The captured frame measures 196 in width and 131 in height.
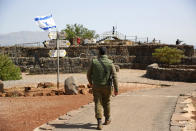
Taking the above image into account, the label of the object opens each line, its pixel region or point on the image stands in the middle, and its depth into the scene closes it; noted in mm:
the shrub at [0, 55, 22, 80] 20688
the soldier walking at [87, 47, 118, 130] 6488
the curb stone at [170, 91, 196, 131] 6234
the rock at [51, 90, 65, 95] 12752
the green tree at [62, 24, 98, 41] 67750
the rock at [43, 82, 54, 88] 15953
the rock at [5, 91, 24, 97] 12539
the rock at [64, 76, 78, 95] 12523
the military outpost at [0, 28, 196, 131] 8314
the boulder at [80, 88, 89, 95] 12664
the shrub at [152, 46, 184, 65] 25234
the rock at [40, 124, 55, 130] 6382
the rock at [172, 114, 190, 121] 6951
